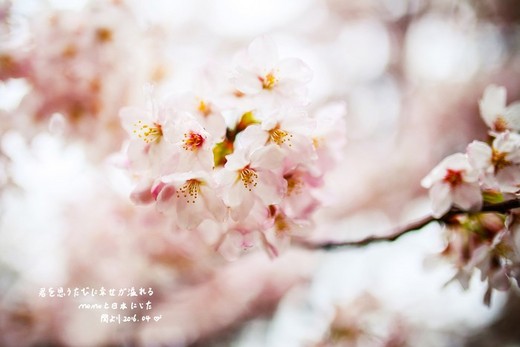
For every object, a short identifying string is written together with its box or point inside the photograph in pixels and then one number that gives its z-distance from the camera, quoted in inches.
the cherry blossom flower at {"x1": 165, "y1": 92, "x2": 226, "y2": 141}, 19.5
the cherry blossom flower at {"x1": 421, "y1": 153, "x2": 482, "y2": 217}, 19.5
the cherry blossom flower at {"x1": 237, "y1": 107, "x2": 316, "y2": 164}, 19.1
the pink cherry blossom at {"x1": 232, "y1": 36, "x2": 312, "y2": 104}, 19.8
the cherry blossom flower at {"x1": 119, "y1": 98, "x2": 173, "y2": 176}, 19.6
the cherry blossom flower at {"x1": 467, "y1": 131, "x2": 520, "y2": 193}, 19.2
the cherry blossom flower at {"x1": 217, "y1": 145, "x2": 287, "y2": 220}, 19.1
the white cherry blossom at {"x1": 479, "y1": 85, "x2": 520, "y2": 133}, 20.6
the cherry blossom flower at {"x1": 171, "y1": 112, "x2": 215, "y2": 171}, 19.2
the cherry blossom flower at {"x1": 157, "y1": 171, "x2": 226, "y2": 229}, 19.4
